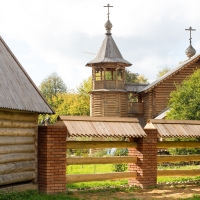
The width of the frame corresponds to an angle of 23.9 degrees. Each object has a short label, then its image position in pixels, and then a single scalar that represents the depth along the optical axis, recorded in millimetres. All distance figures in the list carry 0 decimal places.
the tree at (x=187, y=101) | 25203
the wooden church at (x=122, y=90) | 33781
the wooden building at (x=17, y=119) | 10086
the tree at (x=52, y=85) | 73562
